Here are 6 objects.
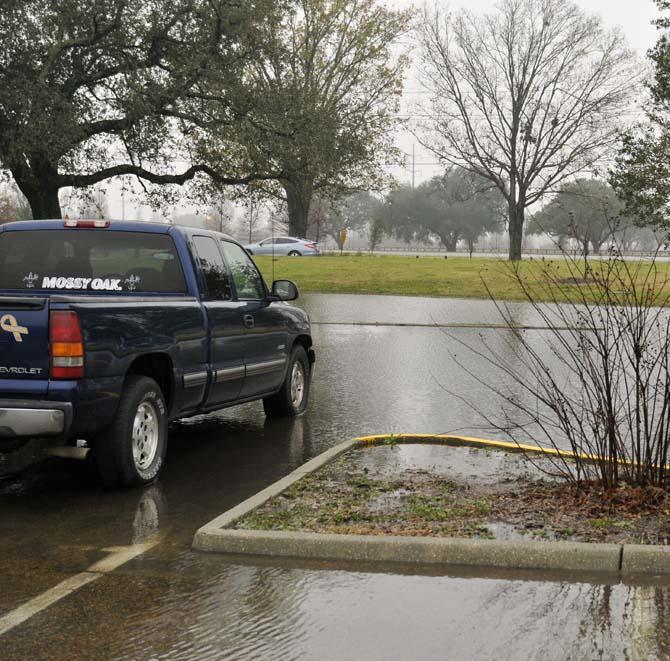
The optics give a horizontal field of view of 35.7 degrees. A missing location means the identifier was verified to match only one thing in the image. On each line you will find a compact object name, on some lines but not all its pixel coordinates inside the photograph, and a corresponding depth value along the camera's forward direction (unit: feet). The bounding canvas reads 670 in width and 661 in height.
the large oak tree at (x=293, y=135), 86.89
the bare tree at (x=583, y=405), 20.54
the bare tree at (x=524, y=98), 173.88
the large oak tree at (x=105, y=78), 76.02
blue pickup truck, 21.11
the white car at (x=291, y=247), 190.49
